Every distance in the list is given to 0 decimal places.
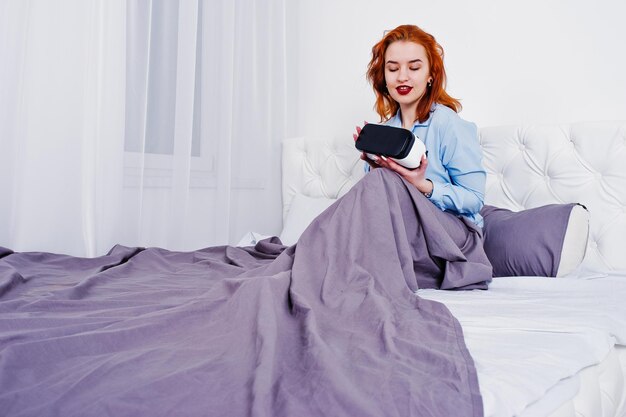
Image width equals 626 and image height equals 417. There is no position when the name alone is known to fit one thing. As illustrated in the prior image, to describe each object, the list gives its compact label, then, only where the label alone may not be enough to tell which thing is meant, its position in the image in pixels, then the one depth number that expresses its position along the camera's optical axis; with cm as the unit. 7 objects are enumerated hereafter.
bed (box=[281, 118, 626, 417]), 80
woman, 157
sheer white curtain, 171
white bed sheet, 74
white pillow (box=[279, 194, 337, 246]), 218
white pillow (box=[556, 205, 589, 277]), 149
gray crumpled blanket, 62
